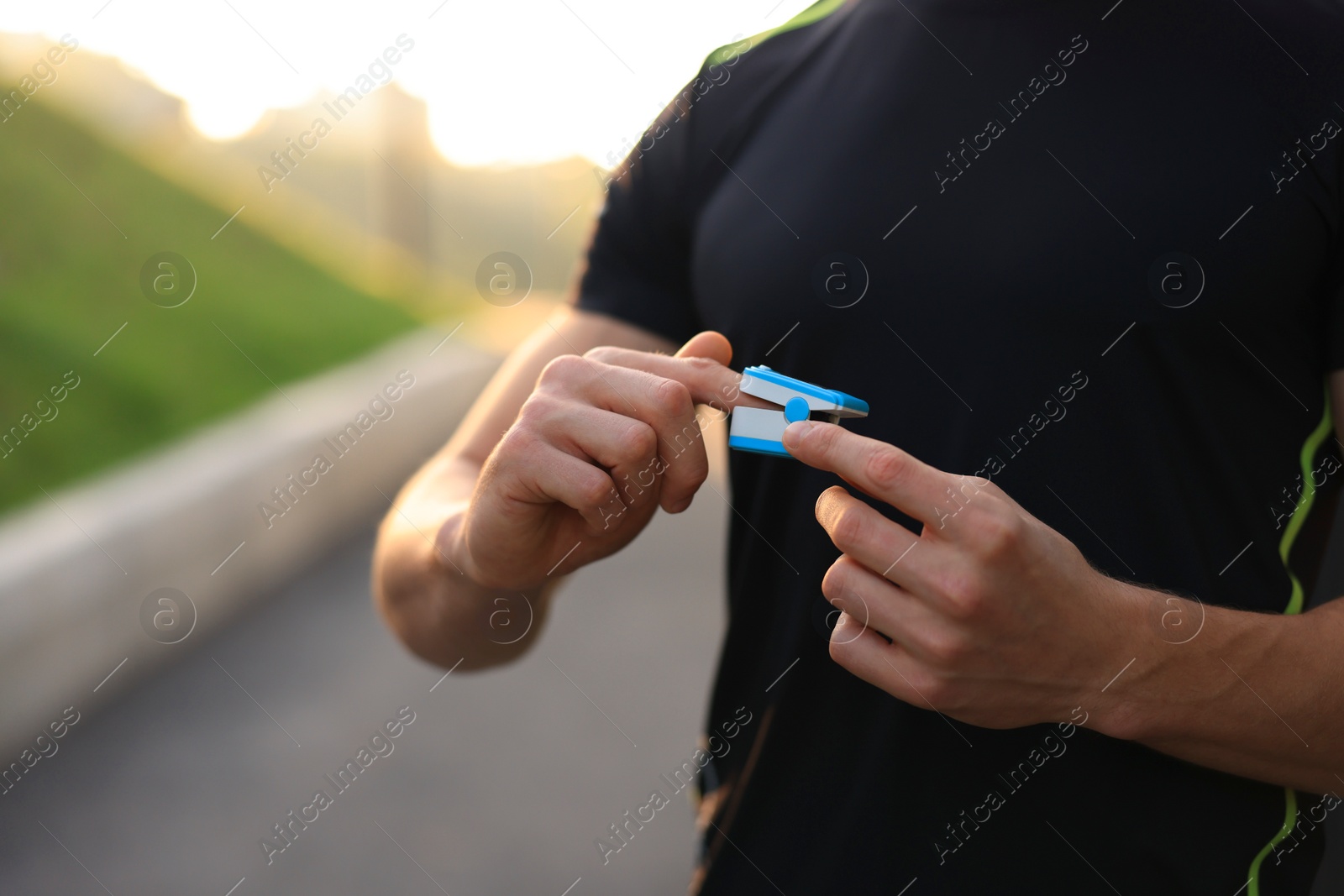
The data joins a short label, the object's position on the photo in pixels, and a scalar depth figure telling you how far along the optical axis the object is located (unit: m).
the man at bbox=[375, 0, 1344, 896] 0.91
